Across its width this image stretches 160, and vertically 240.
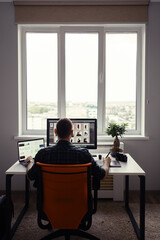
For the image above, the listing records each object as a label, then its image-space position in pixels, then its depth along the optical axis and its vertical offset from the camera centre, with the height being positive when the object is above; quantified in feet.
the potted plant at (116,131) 8.89 -0.78
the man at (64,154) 5.44 -1.08
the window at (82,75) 10.81 +1.96
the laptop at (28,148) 7.57 -1.29
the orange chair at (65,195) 5.12 -2.09
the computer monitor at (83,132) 8.46 -0.77
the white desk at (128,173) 6.52 -1.93
